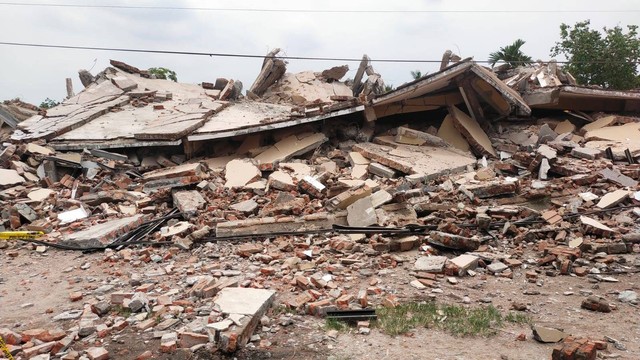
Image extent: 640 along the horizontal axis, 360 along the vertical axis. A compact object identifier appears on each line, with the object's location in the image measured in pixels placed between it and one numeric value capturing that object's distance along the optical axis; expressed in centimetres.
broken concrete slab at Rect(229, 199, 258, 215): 818
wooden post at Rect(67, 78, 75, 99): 1562
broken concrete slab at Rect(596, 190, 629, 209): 796
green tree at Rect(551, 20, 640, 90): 2223
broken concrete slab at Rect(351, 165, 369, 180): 945
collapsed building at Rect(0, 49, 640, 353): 660
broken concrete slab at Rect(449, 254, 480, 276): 605
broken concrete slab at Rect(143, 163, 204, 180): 952
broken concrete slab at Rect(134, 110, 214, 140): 1034
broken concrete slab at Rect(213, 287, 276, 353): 416
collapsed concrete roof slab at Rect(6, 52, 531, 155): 1057
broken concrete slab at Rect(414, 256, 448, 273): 611
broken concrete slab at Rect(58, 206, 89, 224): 863
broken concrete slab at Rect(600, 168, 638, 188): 882
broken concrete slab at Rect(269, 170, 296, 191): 898
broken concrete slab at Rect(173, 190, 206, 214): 838
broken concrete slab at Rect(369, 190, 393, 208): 800
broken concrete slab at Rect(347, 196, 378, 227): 753
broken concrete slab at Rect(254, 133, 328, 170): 1021
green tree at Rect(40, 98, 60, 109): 2570
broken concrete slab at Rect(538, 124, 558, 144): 1138
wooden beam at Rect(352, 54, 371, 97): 1434
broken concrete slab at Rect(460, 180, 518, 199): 842
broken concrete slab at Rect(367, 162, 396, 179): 948
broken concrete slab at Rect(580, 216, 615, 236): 710
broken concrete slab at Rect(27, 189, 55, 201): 932
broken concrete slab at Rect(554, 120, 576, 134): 1197
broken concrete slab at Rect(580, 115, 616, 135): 1180
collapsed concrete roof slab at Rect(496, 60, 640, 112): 1159
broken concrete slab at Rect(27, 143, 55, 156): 1042
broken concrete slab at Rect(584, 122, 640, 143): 1108
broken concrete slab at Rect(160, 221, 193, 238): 761
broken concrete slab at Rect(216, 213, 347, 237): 742
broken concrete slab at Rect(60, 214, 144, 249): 739
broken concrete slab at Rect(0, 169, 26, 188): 967
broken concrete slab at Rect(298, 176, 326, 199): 865
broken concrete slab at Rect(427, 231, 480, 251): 673
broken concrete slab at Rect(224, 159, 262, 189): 941
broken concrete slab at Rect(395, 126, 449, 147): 1093
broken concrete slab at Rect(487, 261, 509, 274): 614
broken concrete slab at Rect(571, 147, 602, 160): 1009
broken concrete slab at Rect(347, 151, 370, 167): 995
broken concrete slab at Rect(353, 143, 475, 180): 950
